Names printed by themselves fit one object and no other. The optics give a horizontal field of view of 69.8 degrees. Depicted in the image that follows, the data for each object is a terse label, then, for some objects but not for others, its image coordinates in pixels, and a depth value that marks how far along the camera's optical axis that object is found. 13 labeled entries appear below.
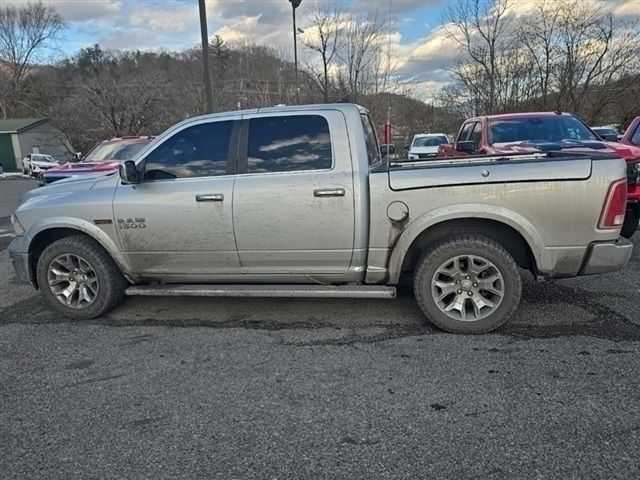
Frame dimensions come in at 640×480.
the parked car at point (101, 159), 9.84
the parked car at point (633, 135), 8.50
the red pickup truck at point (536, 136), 6.89
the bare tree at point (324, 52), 25.83
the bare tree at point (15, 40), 63.00
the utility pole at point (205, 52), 11.07
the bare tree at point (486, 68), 23.66
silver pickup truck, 3.72
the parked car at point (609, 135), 9.03
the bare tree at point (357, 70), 26.09
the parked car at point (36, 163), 36.34
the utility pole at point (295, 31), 20.13
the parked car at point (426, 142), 18.45
